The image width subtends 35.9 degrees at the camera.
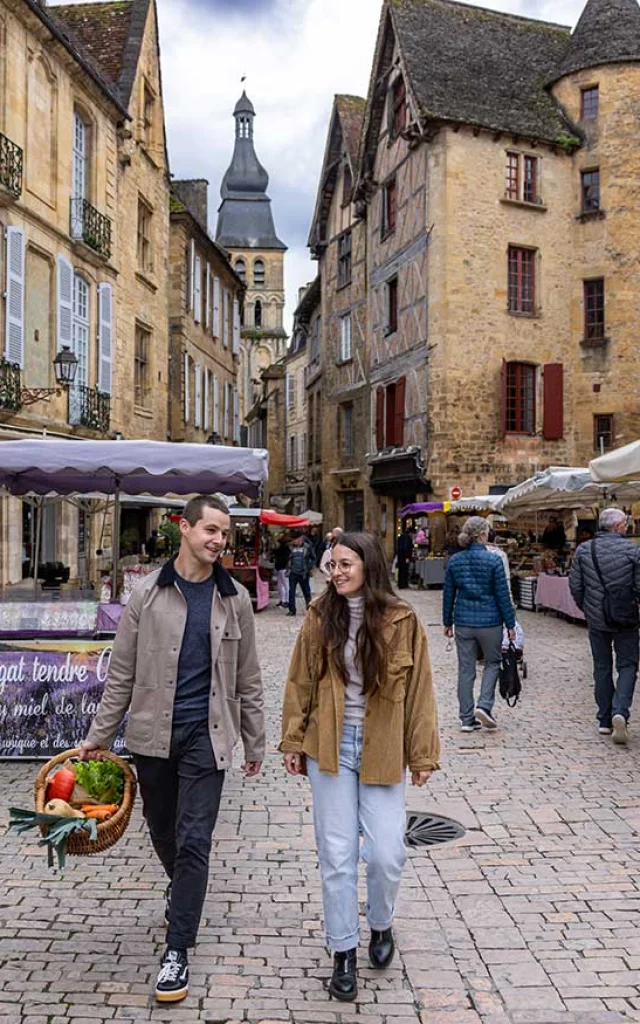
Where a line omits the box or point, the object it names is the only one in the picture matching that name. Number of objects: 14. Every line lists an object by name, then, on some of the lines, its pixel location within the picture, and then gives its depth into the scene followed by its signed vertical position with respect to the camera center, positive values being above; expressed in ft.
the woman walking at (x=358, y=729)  11.12 -2.30
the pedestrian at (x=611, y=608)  23.88 -1.91
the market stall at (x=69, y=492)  21.24 +1.37
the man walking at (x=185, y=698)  11.32 -2.00
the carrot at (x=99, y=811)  11.89 -3.41
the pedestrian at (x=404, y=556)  80.64 -2.14
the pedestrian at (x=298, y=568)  58.34 -2.23
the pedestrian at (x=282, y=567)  65.41 -2.65
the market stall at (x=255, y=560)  60.64 -2.10
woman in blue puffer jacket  24.80 -2.02
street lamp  46.57 +7.84
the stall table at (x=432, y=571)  78.12 -3.24
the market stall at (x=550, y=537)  45.88 -0.52
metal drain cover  16.89 -5.30
